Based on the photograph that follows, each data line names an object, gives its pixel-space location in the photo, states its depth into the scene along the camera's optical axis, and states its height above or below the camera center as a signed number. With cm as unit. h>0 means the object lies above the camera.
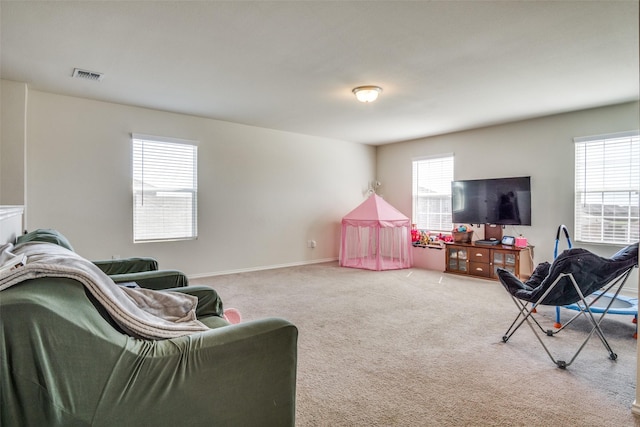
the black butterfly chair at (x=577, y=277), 227 -43
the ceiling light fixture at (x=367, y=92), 372 +134
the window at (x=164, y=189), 464 +32
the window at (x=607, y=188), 423 +34
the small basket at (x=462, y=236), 552 -38
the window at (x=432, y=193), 625 +39
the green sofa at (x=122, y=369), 90 -50
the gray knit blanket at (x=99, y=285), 101 -26
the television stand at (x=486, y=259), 480 -70
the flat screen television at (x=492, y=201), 499 +19
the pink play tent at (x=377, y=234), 593 -43
